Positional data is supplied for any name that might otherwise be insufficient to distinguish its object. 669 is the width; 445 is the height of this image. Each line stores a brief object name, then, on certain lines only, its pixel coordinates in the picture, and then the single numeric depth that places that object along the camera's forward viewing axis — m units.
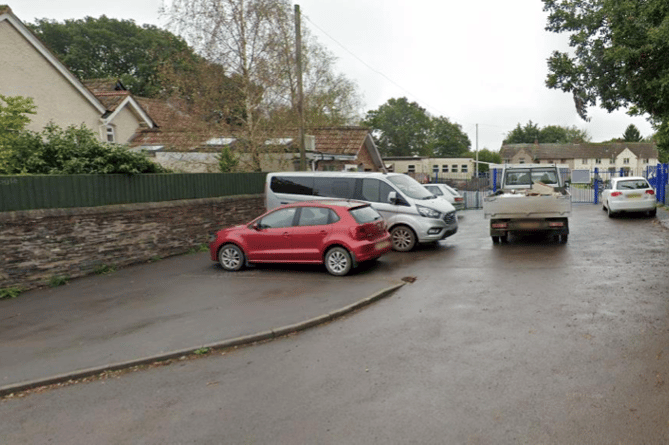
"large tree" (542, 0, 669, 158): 10.93
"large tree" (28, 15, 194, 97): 52.69
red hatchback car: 9.66
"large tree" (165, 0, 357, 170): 16.67
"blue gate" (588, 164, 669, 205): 20.78
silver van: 12.41
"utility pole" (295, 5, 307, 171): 16.08
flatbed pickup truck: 11.80
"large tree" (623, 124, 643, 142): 109.00
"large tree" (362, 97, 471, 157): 88.25
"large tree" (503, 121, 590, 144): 108.19
